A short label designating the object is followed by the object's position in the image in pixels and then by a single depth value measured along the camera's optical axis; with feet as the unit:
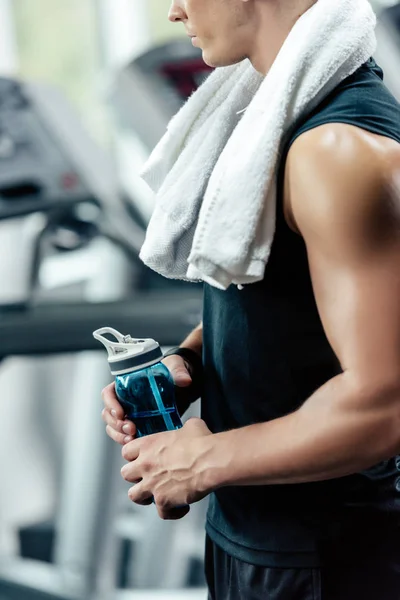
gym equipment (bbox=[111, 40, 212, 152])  10.84
